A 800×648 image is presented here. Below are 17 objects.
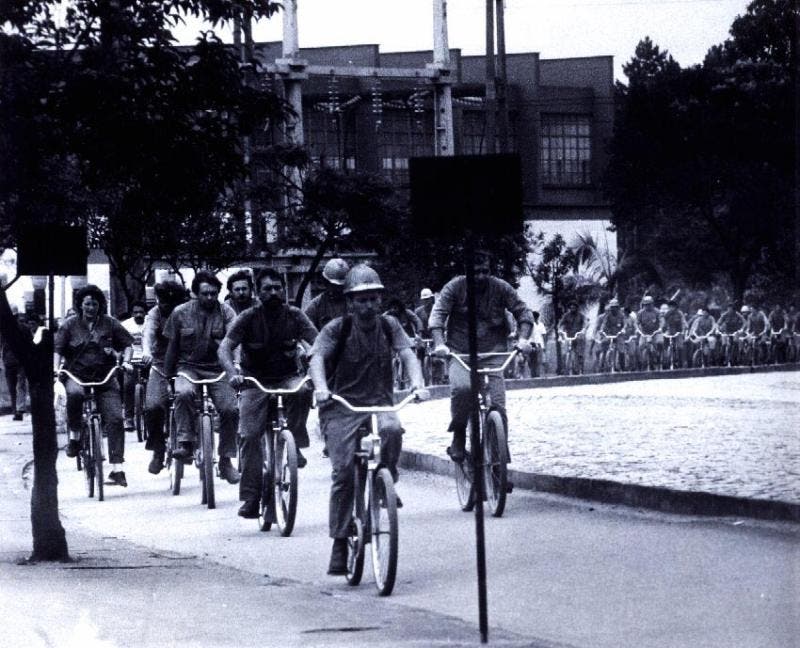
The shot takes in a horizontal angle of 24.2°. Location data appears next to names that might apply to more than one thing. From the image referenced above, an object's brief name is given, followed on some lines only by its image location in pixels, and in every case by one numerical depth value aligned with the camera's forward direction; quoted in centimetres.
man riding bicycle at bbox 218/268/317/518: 1288
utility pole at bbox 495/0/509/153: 3856
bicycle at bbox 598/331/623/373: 3769
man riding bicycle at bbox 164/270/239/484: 1511
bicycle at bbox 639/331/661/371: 3838
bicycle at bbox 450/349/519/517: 1269
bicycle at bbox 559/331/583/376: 3728
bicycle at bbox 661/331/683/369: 3912
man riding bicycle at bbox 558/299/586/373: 3741
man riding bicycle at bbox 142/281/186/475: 1638
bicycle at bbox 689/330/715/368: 3966
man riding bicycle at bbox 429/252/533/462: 1337
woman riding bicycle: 1584
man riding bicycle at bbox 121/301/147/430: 2355
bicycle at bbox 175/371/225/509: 1449
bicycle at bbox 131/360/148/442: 2303
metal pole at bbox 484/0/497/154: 3644
